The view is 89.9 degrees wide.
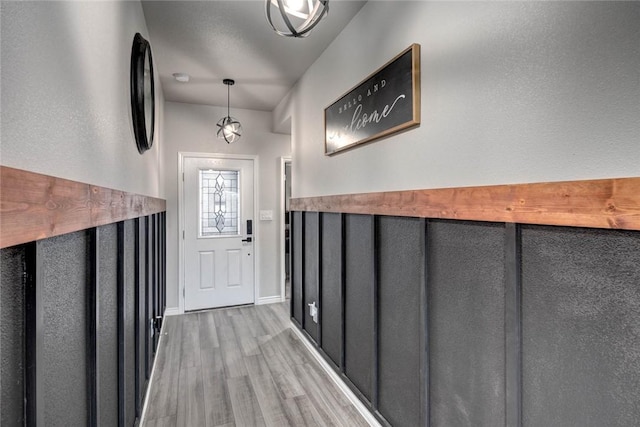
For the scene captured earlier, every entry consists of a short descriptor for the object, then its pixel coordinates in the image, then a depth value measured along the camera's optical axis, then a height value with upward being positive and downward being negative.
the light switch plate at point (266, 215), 4.53 -0.03
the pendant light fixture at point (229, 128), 3.82 +1.02
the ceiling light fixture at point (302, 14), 1.38 +0.89
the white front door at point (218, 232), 4.25 -0.25
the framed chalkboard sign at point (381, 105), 1.65 +0.66
